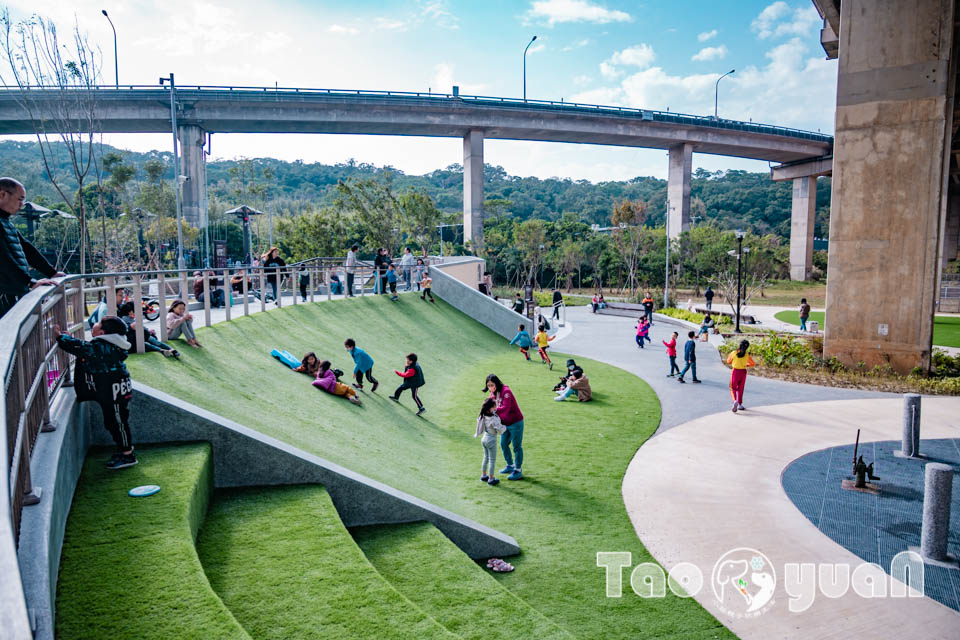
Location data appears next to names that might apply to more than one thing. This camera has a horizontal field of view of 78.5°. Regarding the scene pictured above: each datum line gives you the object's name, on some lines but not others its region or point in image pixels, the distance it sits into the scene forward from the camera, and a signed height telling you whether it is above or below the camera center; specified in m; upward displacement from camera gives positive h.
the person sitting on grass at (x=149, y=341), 9.20 -1.23
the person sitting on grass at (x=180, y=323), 10.48 -1.07
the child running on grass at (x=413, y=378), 13.11 -2.58
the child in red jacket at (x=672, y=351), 17.77 -2.74
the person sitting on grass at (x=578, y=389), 14.87 -3.22
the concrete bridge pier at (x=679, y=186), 53.75 +6.96
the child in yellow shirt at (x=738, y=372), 13.42 -2.61
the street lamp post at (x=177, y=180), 27.91 +4.36
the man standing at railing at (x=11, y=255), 5.19 +0.09
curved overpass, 39.03 +10.64
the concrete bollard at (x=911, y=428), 10.51 -3.02
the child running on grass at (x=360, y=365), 13.41 -2.32
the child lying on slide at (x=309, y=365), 12.67 -2.20
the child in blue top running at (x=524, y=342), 20.70 -2.81
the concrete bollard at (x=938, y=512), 6.75 -2.90
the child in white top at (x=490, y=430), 9.14 -2.62
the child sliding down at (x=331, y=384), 12.16 -2.51
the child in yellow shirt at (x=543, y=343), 19.69 -2.73
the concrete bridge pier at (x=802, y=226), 62.28 +3.77
